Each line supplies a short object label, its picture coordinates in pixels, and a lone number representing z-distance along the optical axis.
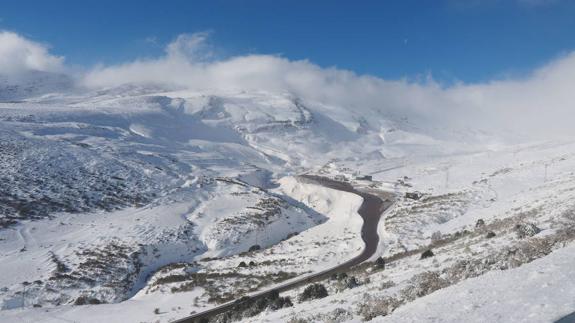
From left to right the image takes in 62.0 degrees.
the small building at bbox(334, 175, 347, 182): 150.25
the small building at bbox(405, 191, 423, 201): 95.06
